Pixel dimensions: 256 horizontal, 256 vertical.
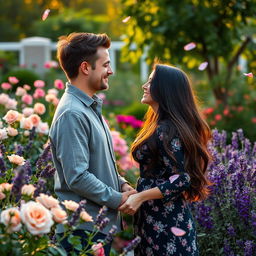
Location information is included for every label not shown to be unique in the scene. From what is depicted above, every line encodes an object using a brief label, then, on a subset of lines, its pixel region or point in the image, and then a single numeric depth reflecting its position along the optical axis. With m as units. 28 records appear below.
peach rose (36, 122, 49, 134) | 4.21
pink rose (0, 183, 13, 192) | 2.26
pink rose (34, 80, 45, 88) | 5.45
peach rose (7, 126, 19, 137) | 3.39
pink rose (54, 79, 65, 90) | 5.33
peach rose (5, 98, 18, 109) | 4.80
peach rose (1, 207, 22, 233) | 2.00
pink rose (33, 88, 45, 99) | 5.34
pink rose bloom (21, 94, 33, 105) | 5.12
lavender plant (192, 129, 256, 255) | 3.24
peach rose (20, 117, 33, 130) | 3.90
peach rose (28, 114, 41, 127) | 4.04
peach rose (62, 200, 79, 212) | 2.20
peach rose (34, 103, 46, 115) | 4.50
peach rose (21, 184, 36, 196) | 2.14
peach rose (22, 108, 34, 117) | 4.58
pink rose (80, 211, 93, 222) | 2.17
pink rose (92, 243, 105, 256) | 2.24
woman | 2.72
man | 2.60
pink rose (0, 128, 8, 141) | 3.38
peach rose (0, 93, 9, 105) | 4.74
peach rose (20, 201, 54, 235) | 1.95
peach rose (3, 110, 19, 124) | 3.67
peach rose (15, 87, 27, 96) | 5.19
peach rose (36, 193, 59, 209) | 2.11
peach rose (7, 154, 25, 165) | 2.64
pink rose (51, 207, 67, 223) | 2.07
